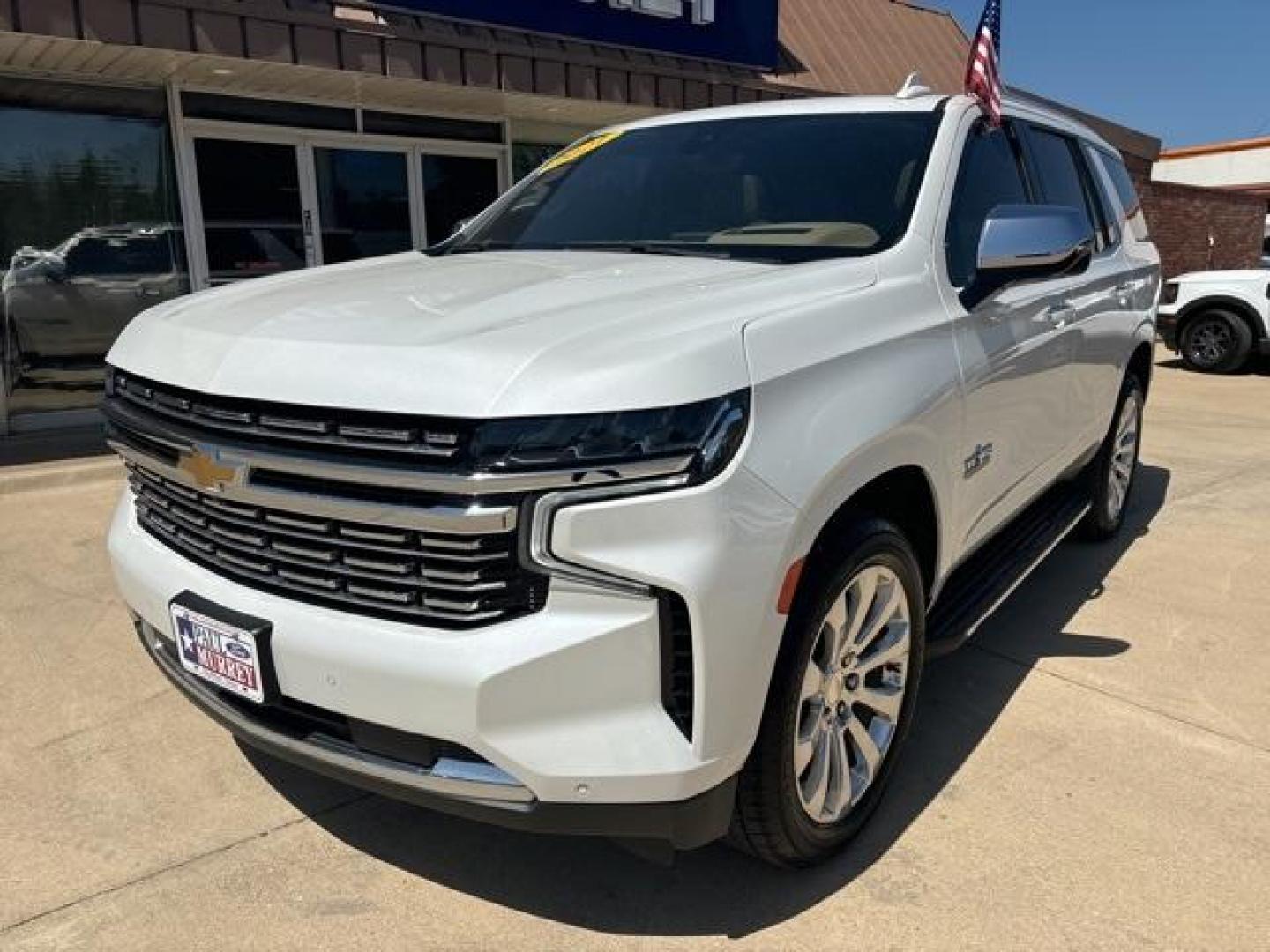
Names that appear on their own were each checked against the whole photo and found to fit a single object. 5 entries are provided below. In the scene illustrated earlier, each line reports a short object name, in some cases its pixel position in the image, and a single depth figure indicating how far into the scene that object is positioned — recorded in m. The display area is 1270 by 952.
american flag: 3.51
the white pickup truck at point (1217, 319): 11.71
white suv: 1.87
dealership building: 6.67
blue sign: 7.82
